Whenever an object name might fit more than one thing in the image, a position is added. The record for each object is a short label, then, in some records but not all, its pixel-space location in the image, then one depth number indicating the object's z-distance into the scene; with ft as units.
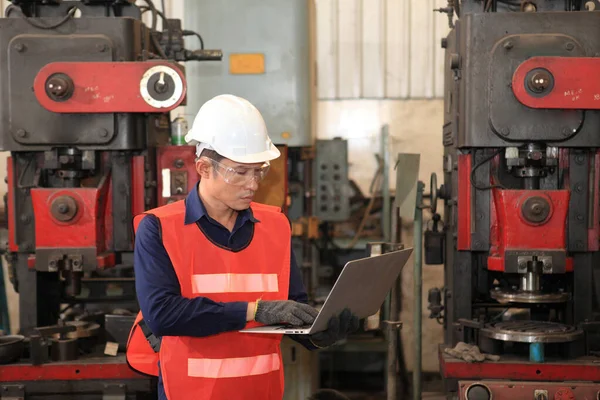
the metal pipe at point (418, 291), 10.64
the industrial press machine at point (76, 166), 9.50
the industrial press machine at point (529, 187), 9.16
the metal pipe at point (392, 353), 9.95
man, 6.15
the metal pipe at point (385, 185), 15.67
